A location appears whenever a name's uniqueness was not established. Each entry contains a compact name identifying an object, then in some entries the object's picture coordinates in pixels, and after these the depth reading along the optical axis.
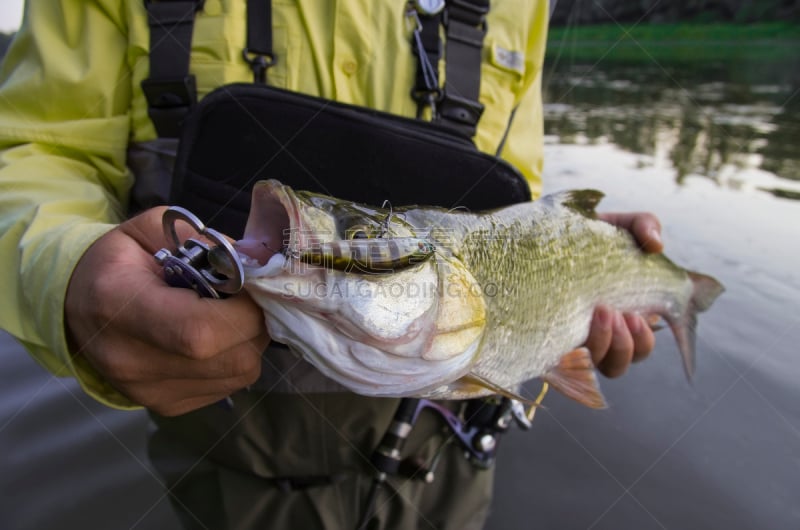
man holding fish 0.39
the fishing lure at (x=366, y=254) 0.36
